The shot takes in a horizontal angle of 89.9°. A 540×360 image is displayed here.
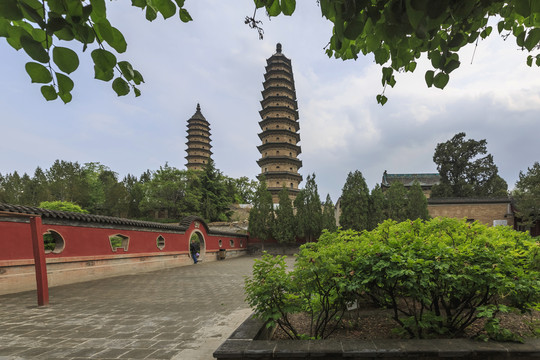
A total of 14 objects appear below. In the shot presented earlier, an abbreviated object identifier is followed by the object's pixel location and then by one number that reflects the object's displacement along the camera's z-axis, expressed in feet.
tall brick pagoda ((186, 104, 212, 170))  135.33
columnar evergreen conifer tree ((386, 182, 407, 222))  68.44
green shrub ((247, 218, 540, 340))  7.11
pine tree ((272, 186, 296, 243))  68.64
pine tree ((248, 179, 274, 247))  70.74
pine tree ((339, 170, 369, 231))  66.39
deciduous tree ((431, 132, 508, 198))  84.79
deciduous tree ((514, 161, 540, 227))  58.85
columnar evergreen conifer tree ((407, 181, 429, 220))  67.10
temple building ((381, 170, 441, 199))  114.93
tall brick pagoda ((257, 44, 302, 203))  98.89
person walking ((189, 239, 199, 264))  51.57
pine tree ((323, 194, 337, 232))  67.77
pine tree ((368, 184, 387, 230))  67.05
